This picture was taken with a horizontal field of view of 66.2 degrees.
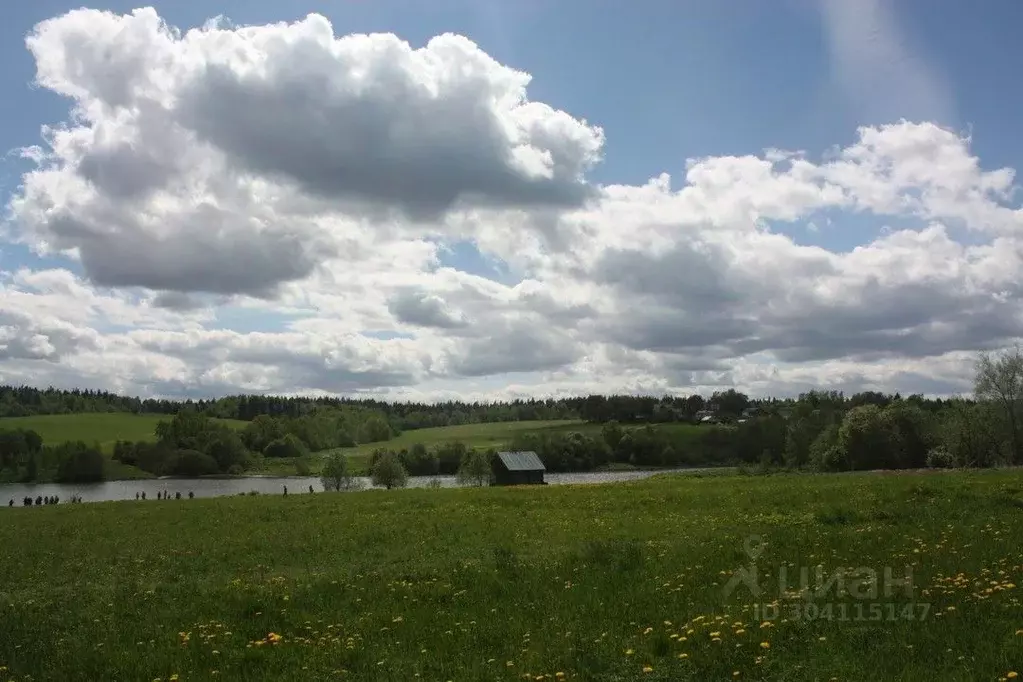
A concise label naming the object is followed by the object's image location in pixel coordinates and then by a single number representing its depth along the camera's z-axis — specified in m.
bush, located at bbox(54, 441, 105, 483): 144.62
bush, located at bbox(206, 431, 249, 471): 169.00
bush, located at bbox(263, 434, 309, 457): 198.75
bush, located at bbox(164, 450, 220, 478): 161.50
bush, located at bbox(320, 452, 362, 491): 105.81
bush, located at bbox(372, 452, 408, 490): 105.75
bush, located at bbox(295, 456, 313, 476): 164.25
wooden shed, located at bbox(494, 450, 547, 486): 100.56
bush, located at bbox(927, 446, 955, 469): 81.38
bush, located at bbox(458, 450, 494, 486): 107.88
